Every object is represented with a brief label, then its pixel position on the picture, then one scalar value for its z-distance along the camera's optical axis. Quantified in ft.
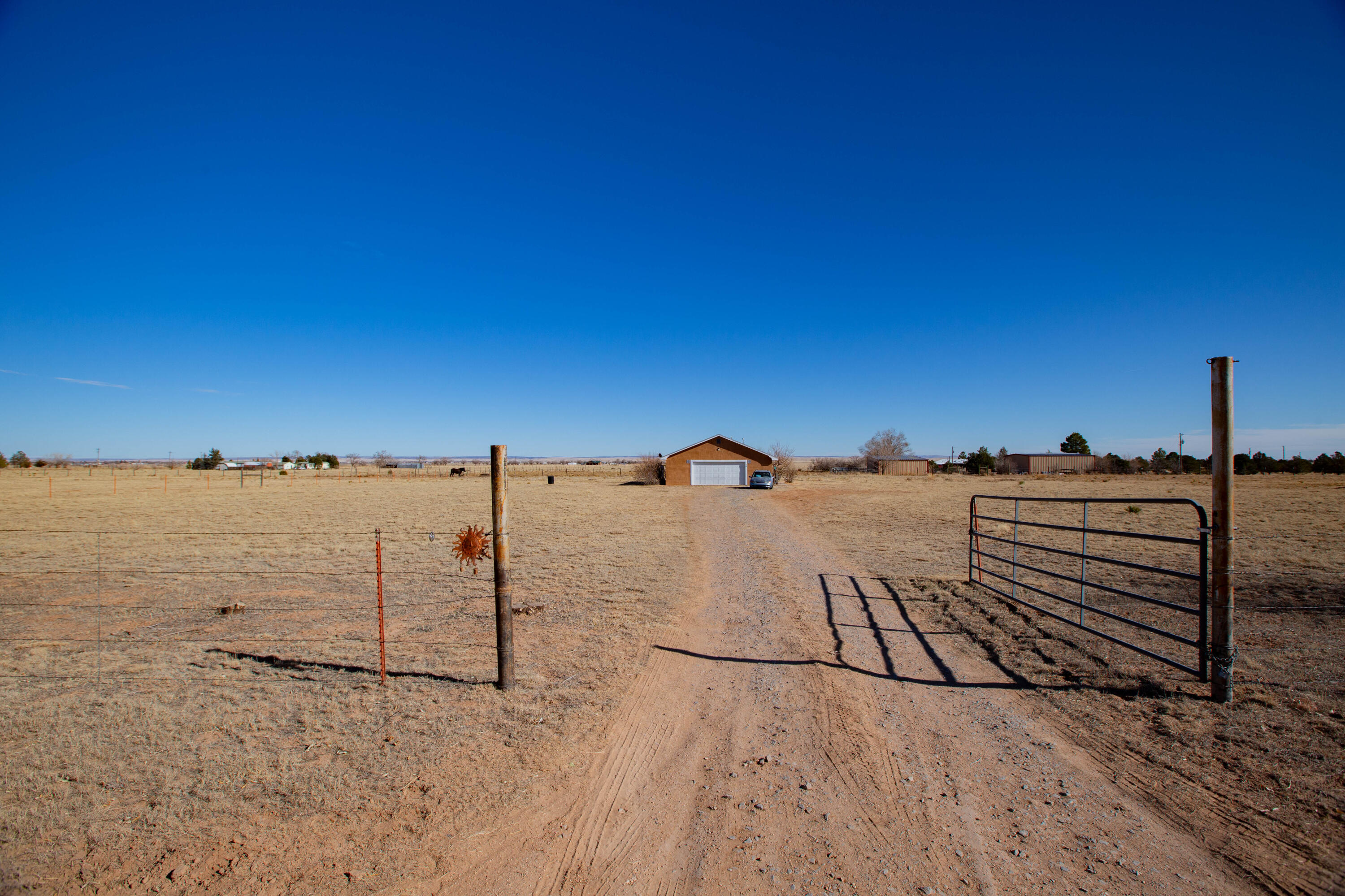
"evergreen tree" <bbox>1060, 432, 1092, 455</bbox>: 334.65
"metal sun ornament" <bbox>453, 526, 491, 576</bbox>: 22.91
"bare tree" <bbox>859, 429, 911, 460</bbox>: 403.34
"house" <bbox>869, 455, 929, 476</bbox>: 292.61
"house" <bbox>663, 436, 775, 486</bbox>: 178.29
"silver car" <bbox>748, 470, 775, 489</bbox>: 151.43
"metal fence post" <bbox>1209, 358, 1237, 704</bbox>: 16.34
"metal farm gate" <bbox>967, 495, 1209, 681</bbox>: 17.98
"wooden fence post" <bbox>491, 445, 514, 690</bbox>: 17.81
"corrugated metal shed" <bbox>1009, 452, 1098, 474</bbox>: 291.79
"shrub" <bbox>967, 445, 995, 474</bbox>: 279.90
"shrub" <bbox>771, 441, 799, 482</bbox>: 198.49
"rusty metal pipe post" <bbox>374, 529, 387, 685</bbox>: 18.72
